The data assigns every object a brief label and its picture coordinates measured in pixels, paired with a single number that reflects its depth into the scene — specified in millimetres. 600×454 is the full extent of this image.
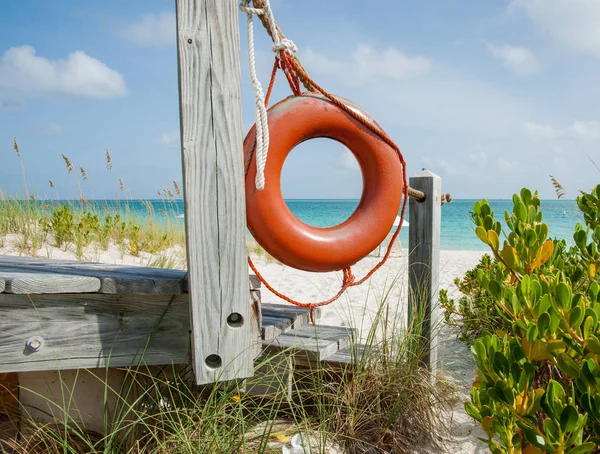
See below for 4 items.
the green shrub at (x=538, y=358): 1203
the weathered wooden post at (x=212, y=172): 1475
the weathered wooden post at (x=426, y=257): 2480
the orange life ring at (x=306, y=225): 1835
